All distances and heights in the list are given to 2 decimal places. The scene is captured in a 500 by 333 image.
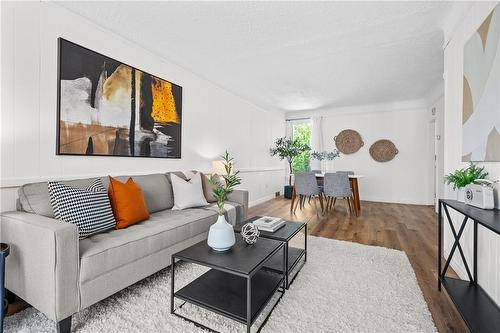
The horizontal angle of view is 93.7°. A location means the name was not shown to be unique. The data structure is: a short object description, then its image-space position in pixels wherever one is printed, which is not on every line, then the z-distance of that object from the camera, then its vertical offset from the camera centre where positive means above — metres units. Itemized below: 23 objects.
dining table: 4.21 -0.47
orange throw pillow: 1.91 -0.33
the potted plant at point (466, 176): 1.73 -0.07
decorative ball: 1.69 -0.49
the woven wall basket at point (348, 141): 6.02 +0.66
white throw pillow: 2.61 -0.32
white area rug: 1.38 -0.94
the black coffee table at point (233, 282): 1.31 -0.80
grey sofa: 1.27 -0.58
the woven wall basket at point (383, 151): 5.67 +0.39
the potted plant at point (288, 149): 6.03 +0.44
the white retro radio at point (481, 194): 1.52 -0.18
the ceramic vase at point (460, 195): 1.90 -0.23
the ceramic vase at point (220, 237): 1.50 -0.46
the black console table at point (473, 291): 1.25 -0.84
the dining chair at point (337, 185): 4.06 -0.34
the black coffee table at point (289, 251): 1.82 -0.81
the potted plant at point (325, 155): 5.00 +0.24
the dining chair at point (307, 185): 4.36 -0.35
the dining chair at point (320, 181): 4.83 -0.31
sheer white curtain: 6.44 +0.83
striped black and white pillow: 1.59 -0.31
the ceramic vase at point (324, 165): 6.30 +0.02
